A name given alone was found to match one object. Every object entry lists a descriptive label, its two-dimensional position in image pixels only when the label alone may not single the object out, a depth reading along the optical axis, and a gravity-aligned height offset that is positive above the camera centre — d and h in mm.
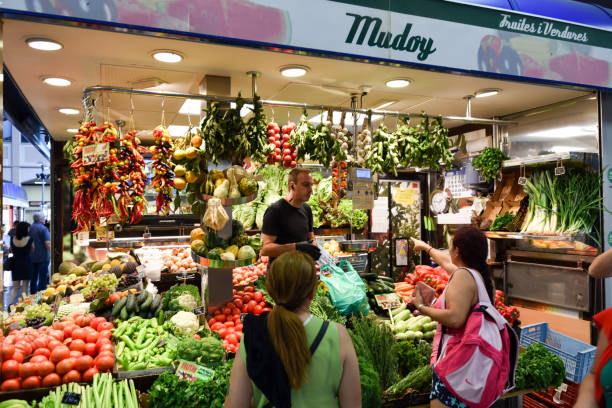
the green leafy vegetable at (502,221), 6184 -176
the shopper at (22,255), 9953 -971
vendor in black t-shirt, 4473 -88
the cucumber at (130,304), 4156 -898
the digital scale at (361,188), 5305 +284
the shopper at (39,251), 10350 -932
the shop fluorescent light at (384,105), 6357 +1602
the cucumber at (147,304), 4176 -902
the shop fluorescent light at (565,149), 5652 +810
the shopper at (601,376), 1763 -707
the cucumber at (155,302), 4227 -904
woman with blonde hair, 1797 -622
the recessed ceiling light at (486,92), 5410 +1509
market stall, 3234 +70
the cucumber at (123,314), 4035 -972
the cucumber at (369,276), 5129 -798
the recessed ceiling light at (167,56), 4027 +1512
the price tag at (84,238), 7152 -424
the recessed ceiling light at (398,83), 5016 +1530
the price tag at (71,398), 2627 -1149
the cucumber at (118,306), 4145 -918
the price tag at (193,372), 2908 -1102
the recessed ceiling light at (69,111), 6453 +1573
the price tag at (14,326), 3811 -1012
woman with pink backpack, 2742 -860
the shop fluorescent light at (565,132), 5578 +1053
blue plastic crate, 4309 -1518
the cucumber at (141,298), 4273 -862
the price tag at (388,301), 4461 -963
